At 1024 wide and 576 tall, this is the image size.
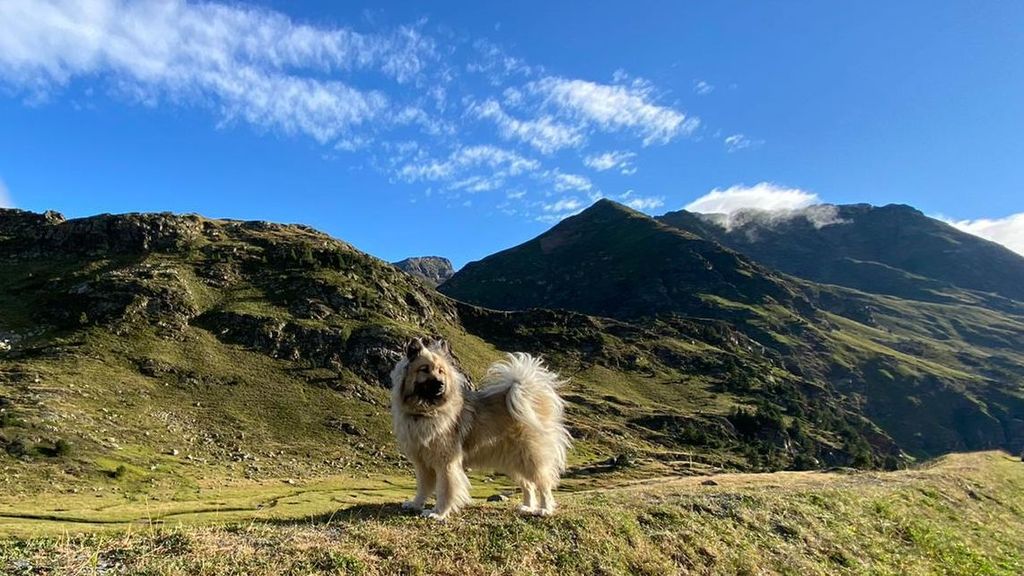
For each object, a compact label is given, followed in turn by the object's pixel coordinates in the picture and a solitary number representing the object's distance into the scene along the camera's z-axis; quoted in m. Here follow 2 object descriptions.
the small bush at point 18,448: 52.84
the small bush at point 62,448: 55.12
